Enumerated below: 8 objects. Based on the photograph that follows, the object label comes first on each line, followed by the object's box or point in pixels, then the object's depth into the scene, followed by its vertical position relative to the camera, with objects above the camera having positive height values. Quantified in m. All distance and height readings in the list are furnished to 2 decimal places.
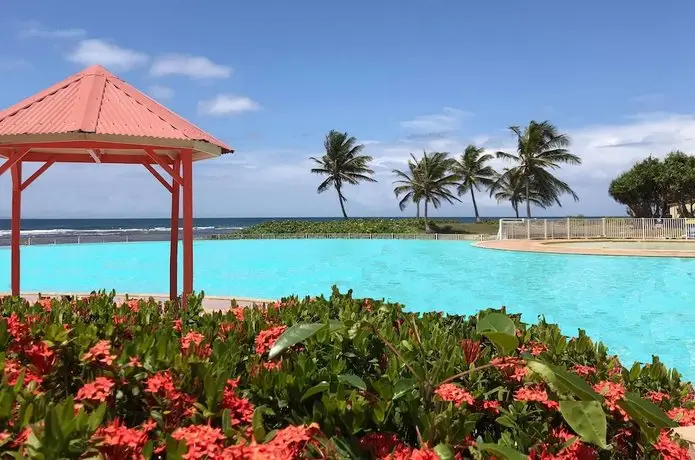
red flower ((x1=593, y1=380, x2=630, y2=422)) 2.67 -0.88
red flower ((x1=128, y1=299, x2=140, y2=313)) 5.12 -0.84
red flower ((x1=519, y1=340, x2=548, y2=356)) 3.82 -0.92
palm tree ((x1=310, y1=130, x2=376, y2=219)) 51.97 +5.78
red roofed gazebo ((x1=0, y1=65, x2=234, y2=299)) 7.75 +1.35
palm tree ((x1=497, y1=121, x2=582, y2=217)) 43.72 +5.68
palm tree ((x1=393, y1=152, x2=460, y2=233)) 47.53 +3.68
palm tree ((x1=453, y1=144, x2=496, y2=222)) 49.31 +4.75
